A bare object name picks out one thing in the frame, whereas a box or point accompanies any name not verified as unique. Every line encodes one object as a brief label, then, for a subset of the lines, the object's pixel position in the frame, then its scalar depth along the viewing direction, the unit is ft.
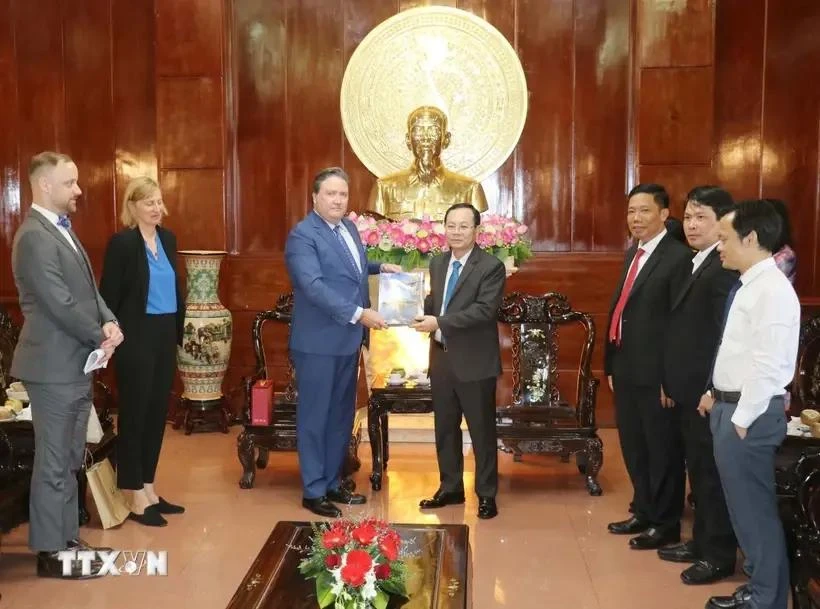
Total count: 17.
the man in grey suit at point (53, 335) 10.61
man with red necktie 12.27
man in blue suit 13.34
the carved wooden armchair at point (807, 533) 8.58
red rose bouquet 7.32
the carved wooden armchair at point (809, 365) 14.40
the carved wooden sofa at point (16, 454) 11.11
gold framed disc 20.74
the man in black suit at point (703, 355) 11.11
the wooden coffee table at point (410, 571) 7.64
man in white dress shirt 8.99
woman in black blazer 12.81
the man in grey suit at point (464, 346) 13.35
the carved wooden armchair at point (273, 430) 15.49
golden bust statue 18.76
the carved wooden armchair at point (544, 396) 15.15
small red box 15.64
